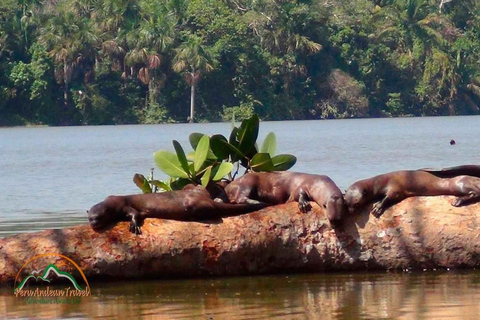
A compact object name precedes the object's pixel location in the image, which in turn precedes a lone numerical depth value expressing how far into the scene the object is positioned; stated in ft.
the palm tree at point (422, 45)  513.29
